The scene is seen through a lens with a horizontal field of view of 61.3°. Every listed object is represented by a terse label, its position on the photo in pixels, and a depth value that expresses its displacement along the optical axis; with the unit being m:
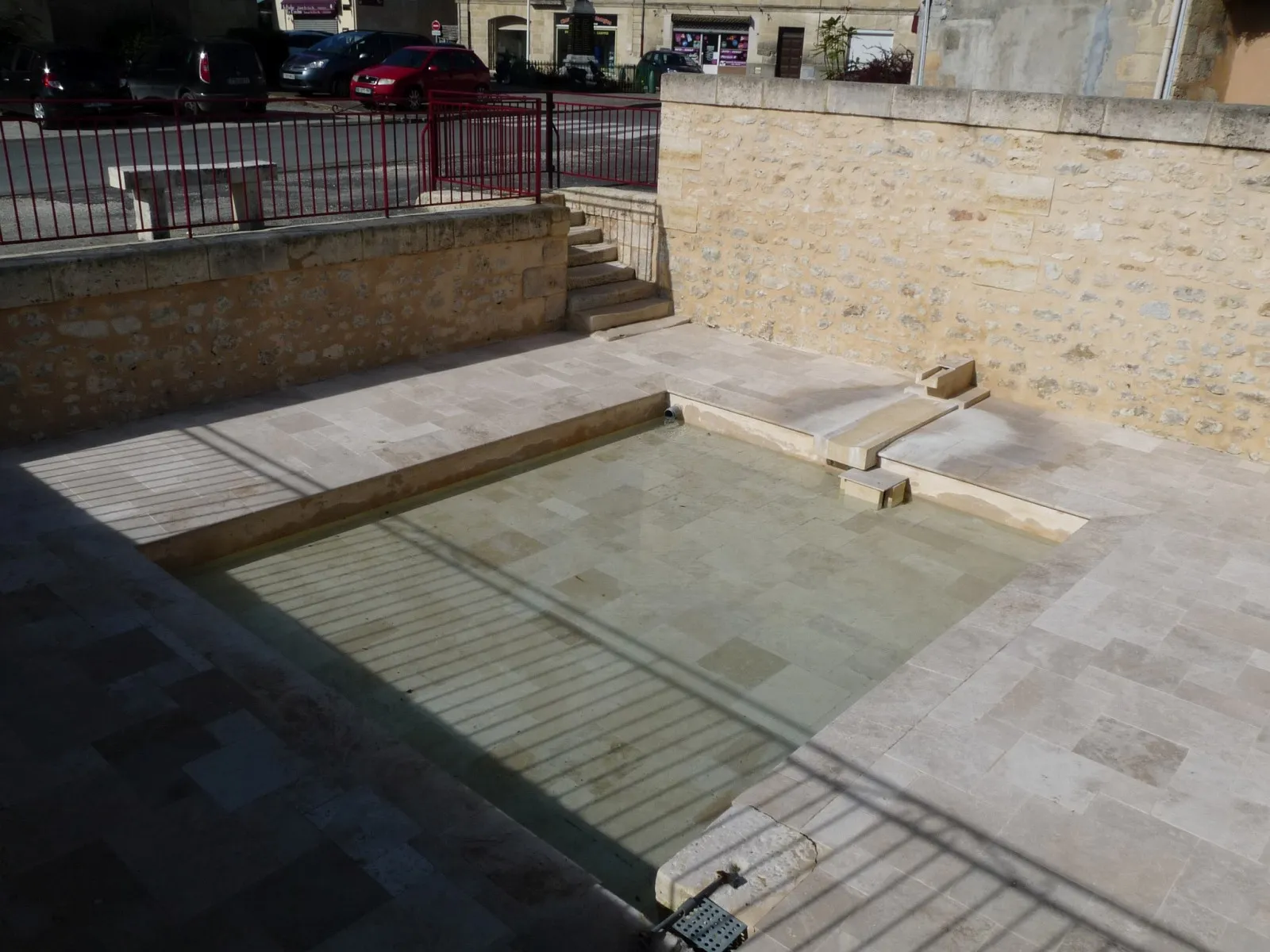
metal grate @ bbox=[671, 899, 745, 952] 3.47
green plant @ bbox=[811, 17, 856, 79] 30.70
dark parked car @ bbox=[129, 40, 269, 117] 19.03
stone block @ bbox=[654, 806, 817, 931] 3.63
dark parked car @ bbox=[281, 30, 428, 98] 23.30
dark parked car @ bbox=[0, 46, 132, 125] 17.88
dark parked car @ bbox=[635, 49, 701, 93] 33.03
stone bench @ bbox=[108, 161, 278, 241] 7.66
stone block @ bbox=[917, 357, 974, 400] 8.48
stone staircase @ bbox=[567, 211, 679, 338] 10.18
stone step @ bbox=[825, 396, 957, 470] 7.51
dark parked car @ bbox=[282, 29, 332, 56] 27.83
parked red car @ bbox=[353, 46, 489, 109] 20.80
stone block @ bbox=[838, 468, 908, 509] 7.25
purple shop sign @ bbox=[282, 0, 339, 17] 35.06
